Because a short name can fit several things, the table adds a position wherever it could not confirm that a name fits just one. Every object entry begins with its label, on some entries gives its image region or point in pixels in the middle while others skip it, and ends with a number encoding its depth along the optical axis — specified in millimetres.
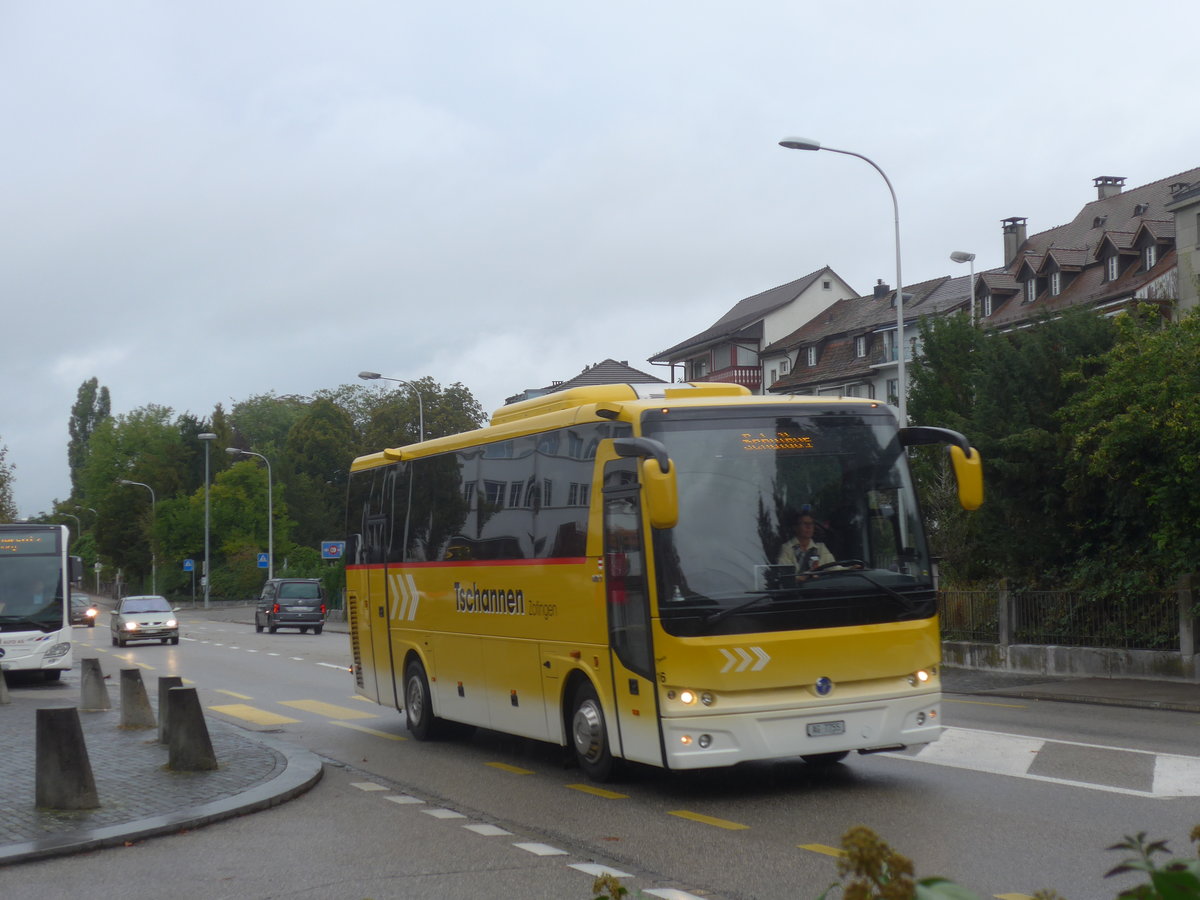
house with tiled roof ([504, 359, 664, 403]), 78312
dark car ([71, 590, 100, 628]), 63012
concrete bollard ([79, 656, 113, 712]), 18984
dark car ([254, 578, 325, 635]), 48531
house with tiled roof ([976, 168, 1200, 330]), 50312
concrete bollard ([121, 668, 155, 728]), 16328
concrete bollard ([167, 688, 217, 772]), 12102
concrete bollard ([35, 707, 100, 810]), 10078
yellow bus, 9992
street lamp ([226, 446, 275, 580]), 69688
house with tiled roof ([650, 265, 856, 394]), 78438
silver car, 42812
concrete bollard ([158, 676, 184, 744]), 14156
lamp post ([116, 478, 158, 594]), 96056
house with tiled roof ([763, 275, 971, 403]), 68750
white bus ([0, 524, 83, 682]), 24516
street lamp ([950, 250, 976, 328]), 34594
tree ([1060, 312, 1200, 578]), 19297
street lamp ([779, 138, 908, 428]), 25438
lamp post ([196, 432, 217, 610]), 79588
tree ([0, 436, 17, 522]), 59528
